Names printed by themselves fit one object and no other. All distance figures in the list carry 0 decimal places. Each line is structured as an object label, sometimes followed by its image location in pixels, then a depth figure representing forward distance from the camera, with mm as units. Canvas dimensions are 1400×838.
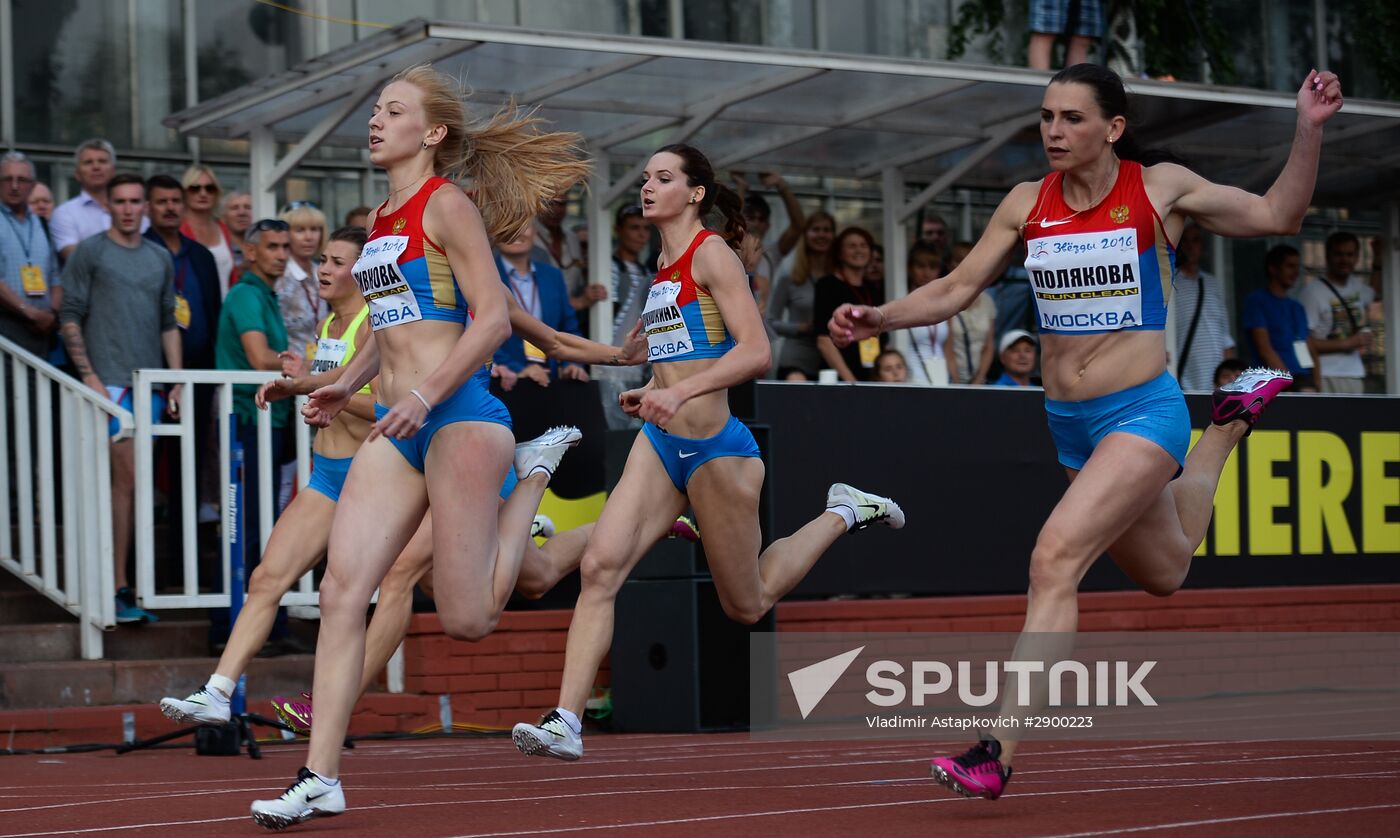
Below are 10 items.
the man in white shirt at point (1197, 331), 14492
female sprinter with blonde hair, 6109
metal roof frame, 11695
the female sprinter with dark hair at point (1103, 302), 6281
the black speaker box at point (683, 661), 10523
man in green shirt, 10805
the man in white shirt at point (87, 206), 11547
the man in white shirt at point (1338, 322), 15375
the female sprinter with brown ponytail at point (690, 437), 7496
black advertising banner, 11922
